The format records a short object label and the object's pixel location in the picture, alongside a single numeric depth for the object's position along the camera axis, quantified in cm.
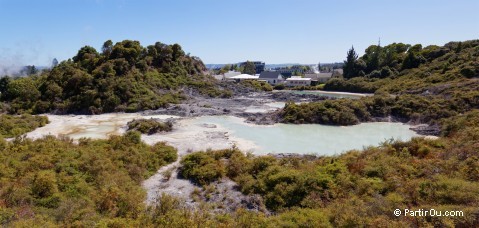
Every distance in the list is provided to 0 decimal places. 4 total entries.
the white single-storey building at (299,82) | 7788
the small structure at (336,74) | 8370
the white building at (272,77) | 8556
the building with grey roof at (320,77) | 8331
